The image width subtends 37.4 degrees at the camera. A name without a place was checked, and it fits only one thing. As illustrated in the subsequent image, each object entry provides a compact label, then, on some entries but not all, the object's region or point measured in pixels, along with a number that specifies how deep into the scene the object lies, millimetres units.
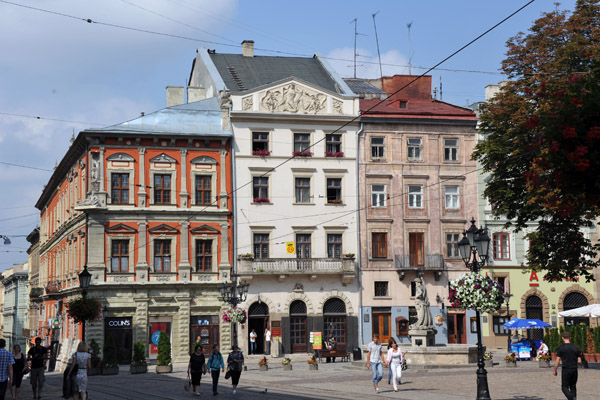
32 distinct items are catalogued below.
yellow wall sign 49812
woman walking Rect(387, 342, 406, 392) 25733
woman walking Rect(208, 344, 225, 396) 24562
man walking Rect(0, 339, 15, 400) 18453
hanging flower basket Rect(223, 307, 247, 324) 42125
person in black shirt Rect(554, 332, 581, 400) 17938
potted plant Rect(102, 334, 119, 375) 39219
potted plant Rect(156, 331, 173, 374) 38719
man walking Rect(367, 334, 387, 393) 25525
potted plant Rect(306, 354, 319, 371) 37406
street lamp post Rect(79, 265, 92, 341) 33938
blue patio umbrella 43031
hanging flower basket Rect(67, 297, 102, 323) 36688
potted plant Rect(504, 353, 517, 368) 35488
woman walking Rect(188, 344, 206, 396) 24141
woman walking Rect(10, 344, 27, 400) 22156
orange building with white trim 47000
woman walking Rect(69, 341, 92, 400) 19312
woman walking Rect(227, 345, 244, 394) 24594
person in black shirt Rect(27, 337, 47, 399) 23047
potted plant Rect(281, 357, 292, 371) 37750
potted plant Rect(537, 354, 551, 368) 35000
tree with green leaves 32312
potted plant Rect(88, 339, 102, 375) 38844
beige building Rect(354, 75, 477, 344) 50844
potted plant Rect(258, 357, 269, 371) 38250
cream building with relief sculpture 49156
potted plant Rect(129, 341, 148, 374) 40188
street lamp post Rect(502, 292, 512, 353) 49344
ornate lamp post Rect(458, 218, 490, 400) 19734
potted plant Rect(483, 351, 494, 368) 35562
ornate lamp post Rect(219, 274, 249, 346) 39312
